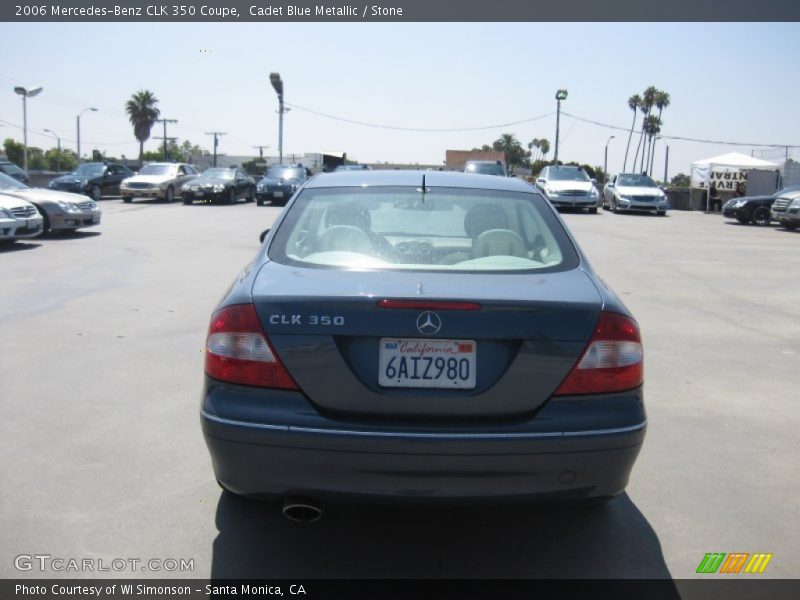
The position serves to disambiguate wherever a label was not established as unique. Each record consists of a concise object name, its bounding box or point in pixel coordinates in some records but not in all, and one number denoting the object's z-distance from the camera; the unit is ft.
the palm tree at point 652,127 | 308.81
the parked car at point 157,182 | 102.89
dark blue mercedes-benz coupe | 9.55
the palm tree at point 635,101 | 303.48
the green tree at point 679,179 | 402.03
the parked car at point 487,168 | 88.57
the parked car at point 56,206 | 51.42
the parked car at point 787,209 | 74.49
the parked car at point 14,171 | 85.34
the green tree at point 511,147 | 399.65
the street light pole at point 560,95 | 158.71
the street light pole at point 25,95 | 145.25
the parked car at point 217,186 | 102.42
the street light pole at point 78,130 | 222.13
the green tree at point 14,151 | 330.34
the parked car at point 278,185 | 102.99
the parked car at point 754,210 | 83.82
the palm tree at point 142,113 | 286.25
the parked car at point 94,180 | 103.30
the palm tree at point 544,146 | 423.68
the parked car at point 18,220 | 44.50
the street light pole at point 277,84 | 155.12
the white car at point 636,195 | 96.48
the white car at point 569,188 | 92.58
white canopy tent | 112.78
